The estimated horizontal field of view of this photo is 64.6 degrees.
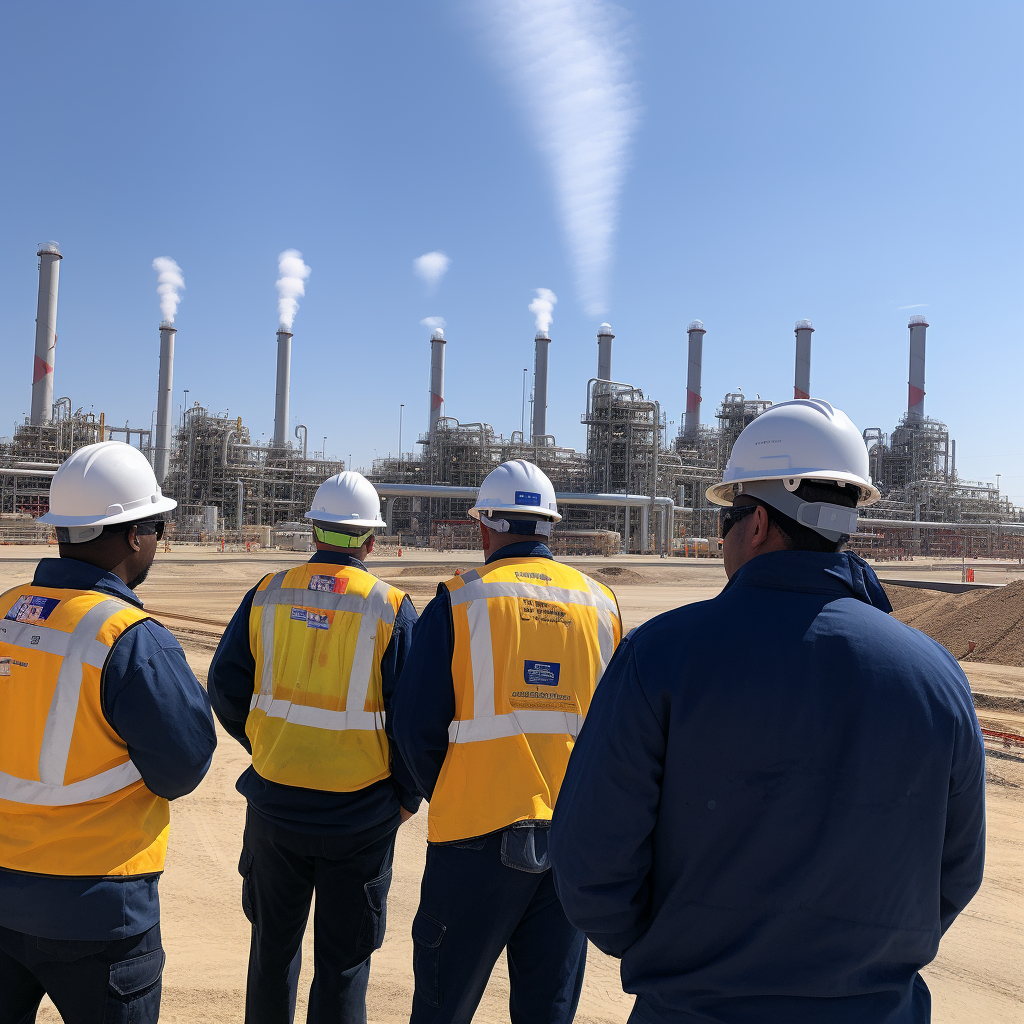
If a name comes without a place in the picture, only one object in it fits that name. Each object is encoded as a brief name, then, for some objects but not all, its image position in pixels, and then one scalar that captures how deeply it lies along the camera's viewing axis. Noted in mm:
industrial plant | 44469
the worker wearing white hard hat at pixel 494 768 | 2199
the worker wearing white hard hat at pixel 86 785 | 1950
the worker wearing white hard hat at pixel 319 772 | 2559
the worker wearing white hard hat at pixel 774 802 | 1301
